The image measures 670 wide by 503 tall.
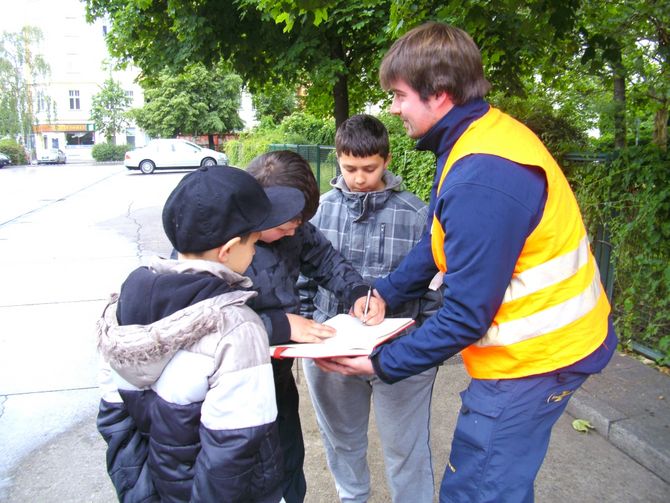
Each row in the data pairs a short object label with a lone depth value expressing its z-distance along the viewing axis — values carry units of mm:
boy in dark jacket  1790
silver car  39406
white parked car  26328
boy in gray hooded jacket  2215
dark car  36469
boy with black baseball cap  1342
